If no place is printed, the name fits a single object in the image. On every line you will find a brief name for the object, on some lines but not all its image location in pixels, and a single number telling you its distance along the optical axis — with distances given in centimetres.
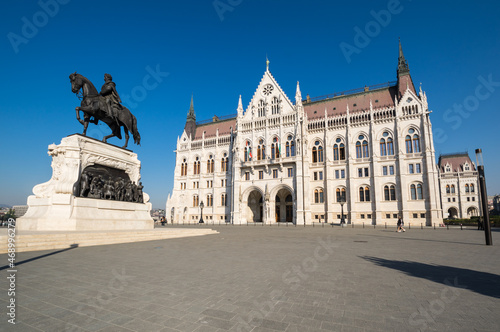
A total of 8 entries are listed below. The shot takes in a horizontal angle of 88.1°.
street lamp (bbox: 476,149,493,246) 1321
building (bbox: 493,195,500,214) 11661
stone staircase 920
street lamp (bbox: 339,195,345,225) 3559
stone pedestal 1343
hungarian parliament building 4078
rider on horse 1733
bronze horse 1612
